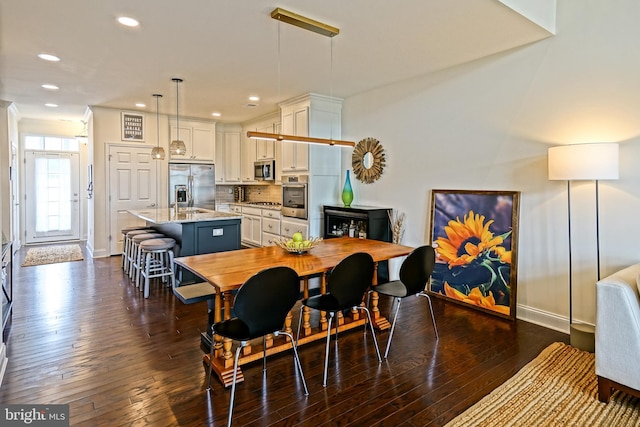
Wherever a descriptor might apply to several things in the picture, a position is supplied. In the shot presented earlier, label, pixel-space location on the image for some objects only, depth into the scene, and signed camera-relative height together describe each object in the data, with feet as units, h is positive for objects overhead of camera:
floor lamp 9.34 +0.94
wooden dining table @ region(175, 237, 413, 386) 8.29 -1.55
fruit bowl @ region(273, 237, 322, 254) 10.26 -1.20
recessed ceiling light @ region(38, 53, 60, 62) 12.90 +5.21
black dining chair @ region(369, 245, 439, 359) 9.51 -1.84
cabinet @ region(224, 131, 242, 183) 26.81 +3.35
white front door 26.14 +0.52
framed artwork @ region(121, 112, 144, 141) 22.06 +4.63
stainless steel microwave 23.58 +2.14
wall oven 18.71 +0.36
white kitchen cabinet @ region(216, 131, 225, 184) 26.50 +3.33
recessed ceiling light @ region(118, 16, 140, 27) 9.90 +4.98
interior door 21.94 +1.12
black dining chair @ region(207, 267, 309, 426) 6.83 -1.96
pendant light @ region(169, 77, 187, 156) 17.15 +2.56
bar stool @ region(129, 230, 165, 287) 15.71 -2.30
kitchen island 15.25 -1.24
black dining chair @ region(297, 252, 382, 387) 8.37 -1.93
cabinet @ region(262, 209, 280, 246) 21.34 -1.35
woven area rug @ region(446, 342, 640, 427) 6.97 -4.08
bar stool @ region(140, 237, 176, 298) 14.53 -2.47
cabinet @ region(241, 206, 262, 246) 23.26 -1.51
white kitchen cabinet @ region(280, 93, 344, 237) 18.19 +2.62
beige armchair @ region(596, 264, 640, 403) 7.04 -2.61
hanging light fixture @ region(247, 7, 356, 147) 9.54 +4.87
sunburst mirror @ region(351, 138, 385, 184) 17.03 +2.06
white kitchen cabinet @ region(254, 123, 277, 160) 23.44 +3.72
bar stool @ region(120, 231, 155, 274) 17.74 -1.95
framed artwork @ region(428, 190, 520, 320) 12.22 -1.61
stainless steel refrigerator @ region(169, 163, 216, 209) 23.86 +1.24
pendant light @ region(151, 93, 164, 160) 18.20 +2.52
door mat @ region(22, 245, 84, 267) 20.43 -3.11
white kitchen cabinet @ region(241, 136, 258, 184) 25.85 +3.11
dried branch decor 15.98 -0.94
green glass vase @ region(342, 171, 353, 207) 17.75 +0.38
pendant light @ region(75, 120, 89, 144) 26.66 +4.91
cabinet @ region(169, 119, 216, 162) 24.00 +4.30
